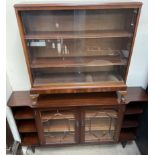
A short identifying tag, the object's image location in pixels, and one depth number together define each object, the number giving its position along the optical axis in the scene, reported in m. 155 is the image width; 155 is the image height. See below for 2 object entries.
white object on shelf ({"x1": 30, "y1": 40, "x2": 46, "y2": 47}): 1.47
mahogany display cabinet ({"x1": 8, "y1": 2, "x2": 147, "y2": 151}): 1.41
